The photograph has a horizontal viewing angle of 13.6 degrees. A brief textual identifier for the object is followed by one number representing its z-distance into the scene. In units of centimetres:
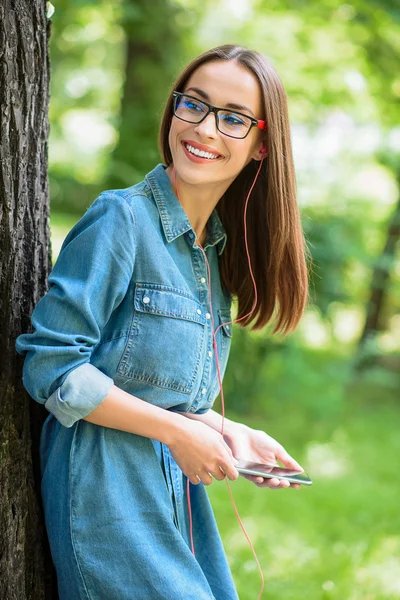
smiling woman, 232
